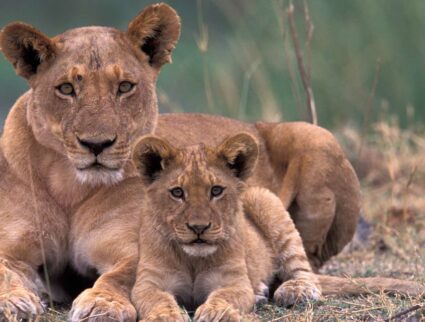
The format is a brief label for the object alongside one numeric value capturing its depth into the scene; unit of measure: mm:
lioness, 9609
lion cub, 9000
